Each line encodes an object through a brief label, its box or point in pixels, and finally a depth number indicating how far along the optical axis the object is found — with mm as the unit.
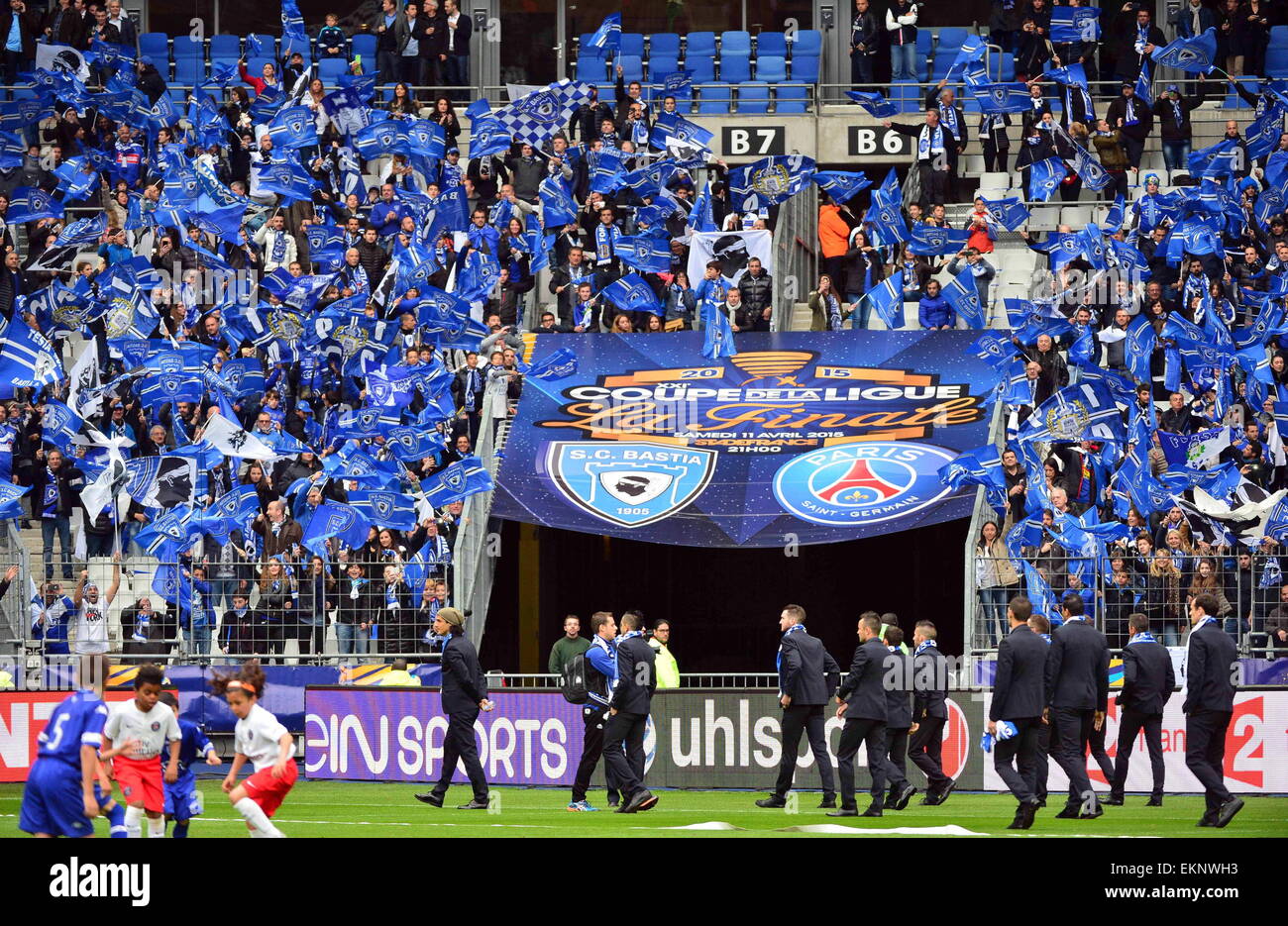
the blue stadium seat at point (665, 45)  34188
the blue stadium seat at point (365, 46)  34812
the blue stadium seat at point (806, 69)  34094
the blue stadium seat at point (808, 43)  34188
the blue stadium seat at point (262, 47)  32406
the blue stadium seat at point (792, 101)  33688
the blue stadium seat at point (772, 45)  34250
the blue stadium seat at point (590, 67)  34031
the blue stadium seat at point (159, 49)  34781
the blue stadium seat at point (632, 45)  34438
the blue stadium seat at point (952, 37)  34062
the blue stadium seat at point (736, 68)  33969
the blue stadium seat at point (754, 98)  33344
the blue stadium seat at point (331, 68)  33781
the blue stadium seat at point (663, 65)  34031
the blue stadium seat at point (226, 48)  34469
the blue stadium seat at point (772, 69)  33906
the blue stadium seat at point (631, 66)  34219
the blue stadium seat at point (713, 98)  33812
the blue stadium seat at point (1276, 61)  32438
